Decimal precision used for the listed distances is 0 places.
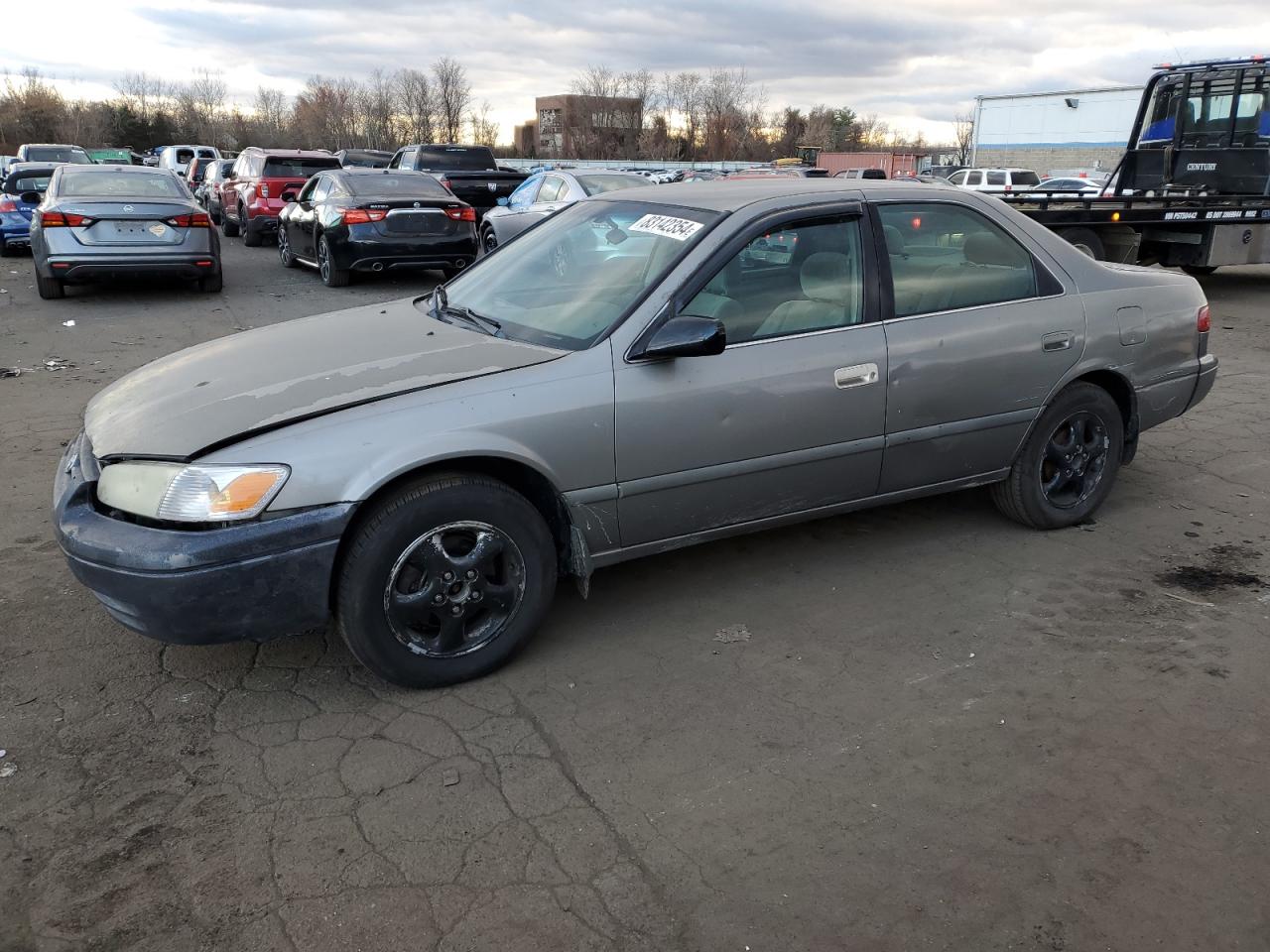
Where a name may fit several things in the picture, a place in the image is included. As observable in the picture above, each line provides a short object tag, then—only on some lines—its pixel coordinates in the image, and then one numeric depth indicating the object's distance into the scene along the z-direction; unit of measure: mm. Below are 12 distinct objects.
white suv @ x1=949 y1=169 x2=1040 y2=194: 28875
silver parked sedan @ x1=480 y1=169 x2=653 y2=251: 12703
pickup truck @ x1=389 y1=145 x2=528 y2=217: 18844
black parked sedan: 12336
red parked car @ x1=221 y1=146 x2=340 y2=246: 17594
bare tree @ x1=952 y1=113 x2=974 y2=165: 50241
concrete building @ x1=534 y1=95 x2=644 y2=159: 61312
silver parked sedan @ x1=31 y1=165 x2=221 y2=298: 10977
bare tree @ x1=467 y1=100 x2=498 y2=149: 62791
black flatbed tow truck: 12242
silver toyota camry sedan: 3121
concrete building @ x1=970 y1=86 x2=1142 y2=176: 37625
